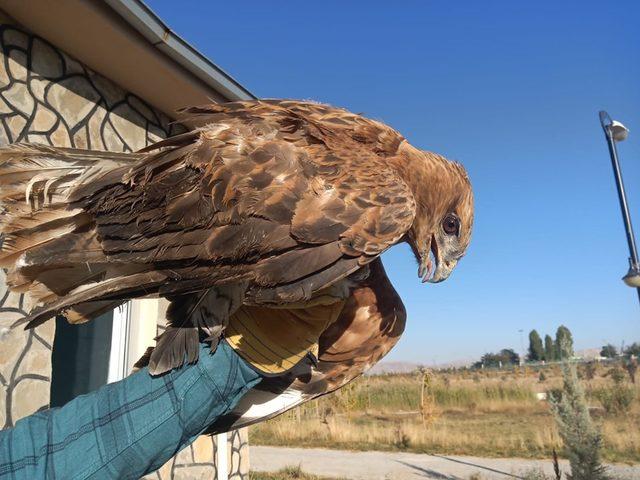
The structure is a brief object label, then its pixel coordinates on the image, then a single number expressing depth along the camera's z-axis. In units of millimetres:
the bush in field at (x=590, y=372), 31347
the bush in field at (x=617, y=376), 21702
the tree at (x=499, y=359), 77562
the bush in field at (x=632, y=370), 25322
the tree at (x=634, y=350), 53453
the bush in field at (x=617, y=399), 18281
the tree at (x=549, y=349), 79462
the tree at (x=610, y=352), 74562
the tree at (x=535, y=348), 84194
